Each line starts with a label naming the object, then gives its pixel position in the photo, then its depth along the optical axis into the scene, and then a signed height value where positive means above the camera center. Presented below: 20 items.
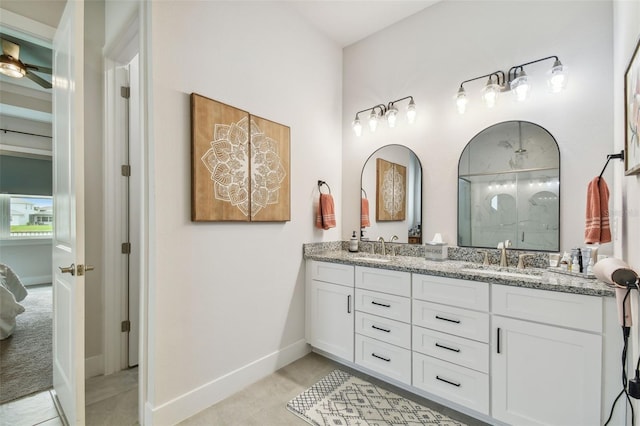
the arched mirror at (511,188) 1.95 +0.16
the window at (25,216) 5.07 -0.12
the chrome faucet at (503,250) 2.03 -0.29
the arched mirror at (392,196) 2.55 +0.13
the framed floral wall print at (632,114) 1.09 +0.40
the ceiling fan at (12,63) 2.18 +1.14
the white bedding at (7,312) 2.82 -1.03
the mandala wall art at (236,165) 1.82 +0.32
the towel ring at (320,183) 2.78 +0.26
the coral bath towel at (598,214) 1.58 -0.02
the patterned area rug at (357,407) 1.74 -1.28
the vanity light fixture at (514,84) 1.84 +0.87
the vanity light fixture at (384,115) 2.51 +0.88
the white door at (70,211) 1.46 -0.01
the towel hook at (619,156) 1.43 +0.27
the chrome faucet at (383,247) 2.69 -0.35
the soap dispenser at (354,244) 2.83 -0.34
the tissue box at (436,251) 2.29 -0.33
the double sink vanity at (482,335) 1.36 -0.73
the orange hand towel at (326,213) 2.67 -0.03
